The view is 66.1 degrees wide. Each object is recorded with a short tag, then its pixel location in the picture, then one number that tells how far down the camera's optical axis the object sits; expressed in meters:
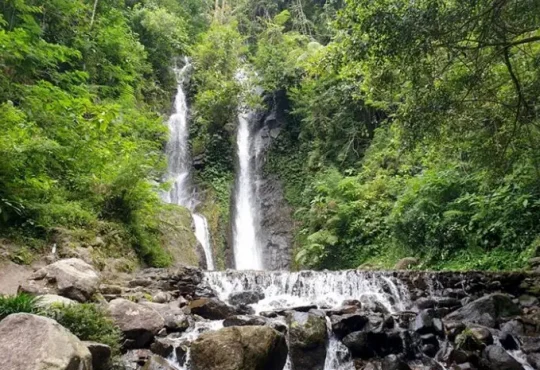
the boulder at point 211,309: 7.58
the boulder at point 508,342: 6.70
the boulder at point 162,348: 5.73
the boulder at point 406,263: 11.56
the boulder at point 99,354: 4.56
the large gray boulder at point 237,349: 5.29
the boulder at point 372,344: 6.62
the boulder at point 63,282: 5.98
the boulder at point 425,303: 8.50
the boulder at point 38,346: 3.50
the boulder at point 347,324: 6.91
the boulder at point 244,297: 8.82
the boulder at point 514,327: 7.05
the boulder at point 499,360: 6.01
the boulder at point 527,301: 7.96
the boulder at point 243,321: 6.73
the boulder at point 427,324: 7.09
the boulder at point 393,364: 6.23
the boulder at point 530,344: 6.56
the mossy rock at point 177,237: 12.41
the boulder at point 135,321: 5.79
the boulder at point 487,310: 7.45
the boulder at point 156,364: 5.12
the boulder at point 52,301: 5.00
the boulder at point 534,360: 6.22
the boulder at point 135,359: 5.20
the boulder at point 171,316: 6.50
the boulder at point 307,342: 6.27
